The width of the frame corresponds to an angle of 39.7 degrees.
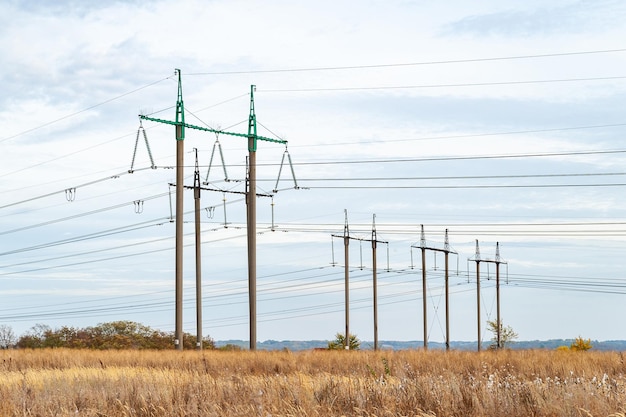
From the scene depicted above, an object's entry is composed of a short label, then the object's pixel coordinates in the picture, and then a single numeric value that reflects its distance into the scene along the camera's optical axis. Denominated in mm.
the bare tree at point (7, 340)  86062
